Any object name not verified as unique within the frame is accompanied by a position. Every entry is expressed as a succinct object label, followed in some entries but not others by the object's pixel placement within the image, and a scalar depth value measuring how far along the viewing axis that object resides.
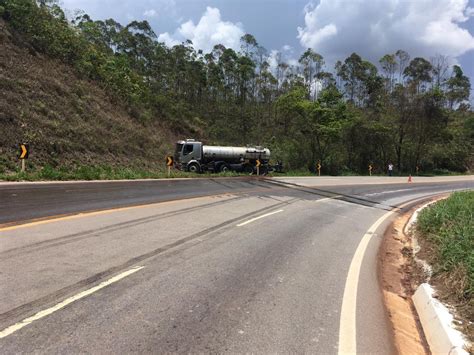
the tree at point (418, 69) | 77.26
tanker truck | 32.81
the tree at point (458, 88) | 87.38
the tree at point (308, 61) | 74.88
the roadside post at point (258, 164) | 35.34
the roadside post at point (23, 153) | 19.52
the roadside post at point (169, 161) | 27.82
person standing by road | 47.19
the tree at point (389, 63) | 79.06
